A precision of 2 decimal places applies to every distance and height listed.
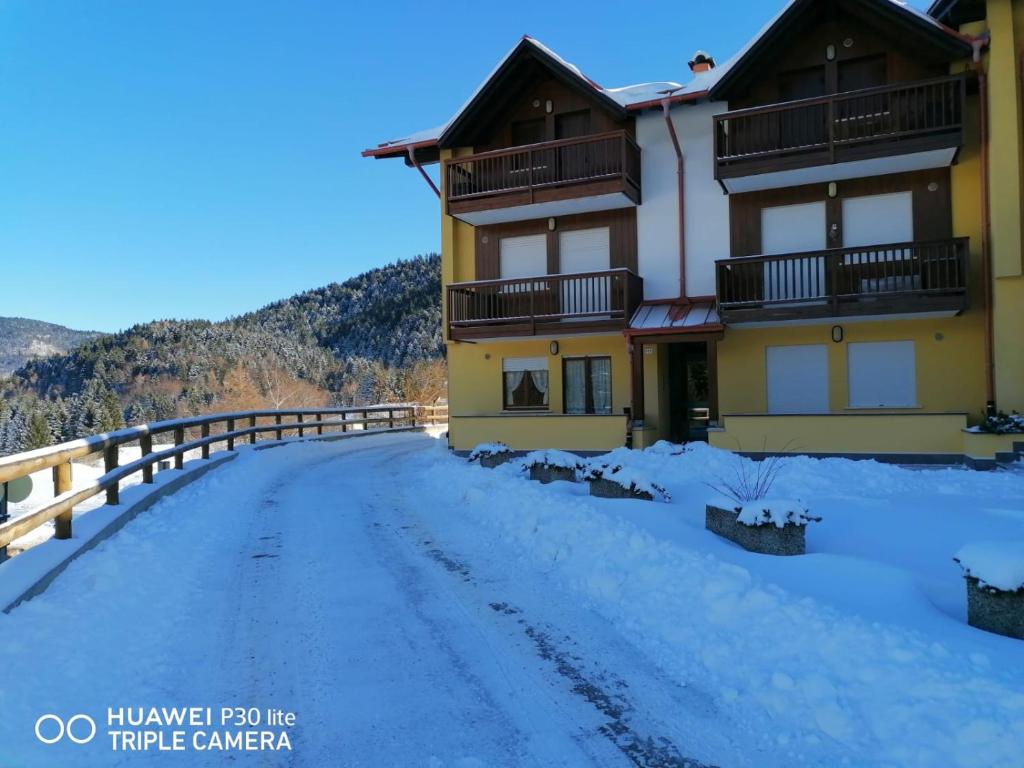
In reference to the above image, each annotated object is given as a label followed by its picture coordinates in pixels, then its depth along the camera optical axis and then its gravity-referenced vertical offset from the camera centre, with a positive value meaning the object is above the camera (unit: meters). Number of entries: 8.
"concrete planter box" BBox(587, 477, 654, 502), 9.28 -1.40
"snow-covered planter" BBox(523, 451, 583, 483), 11.31 -1.27
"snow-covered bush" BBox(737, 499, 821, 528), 6.62 -1.22
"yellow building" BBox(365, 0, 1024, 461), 14.55 +3.27
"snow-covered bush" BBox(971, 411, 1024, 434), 12.98 -0.87
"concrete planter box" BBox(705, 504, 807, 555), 6.66 -1.47
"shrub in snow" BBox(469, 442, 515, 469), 14.28 -1.33
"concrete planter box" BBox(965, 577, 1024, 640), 4.52 -1.48
